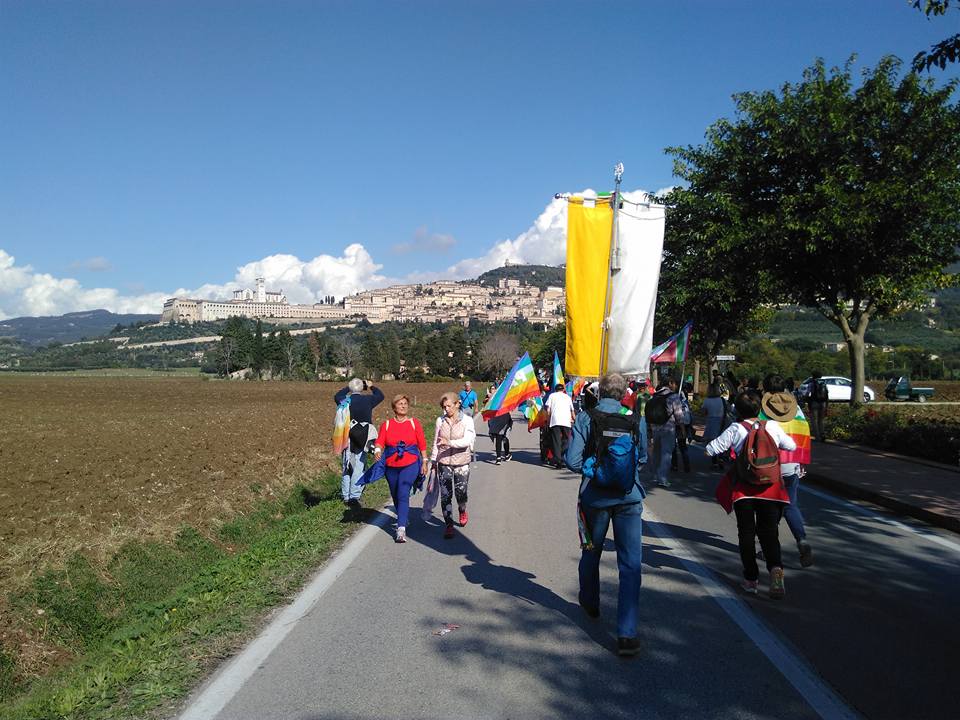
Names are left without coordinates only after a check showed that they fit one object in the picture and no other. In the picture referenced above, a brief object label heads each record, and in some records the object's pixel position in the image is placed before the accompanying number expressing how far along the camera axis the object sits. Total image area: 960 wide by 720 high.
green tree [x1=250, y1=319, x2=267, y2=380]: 123.62
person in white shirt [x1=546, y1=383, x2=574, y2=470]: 14.18
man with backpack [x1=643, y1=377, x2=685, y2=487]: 12.03
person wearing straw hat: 6.73
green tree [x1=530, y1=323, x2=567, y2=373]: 90.13
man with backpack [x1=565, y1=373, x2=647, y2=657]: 4.85
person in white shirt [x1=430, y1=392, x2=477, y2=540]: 8.54
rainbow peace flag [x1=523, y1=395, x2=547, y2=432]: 15.82
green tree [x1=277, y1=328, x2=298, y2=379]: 125.38
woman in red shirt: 8.20
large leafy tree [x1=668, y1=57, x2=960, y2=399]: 17.89
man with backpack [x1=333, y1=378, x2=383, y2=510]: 9.72
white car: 38.31
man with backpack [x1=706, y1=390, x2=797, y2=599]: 6.14
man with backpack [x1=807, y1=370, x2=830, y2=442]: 17.91
